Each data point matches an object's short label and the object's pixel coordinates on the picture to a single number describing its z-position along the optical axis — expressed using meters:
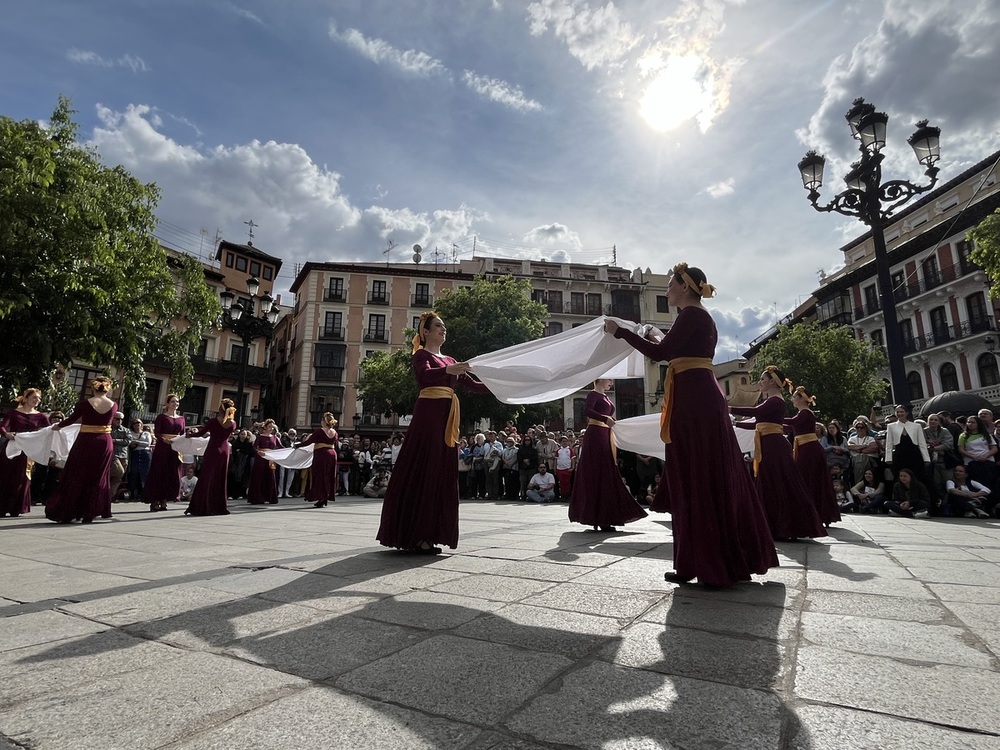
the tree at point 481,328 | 32.28
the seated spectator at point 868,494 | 11.81
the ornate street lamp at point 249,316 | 15.06
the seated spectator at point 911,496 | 11.02
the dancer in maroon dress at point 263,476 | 14.40
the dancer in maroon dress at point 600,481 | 6.97
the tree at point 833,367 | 28.97
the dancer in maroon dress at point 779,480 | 6.36
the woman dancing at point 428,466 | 4.86
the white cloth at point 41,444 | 8.95
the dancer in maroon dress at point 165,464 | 10.89
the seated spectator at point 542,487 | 15.82
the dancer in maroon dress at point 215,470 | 10.20
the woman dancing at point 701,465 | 3.58
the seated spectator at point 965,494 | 10.55
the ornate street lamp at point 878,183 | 10.49
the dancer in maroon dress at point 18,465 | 9.59
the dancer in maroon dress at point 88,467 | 8.25
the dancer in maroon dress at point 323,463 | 12.70
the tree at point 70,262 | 11.80
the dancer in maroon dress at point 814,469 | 7.75
